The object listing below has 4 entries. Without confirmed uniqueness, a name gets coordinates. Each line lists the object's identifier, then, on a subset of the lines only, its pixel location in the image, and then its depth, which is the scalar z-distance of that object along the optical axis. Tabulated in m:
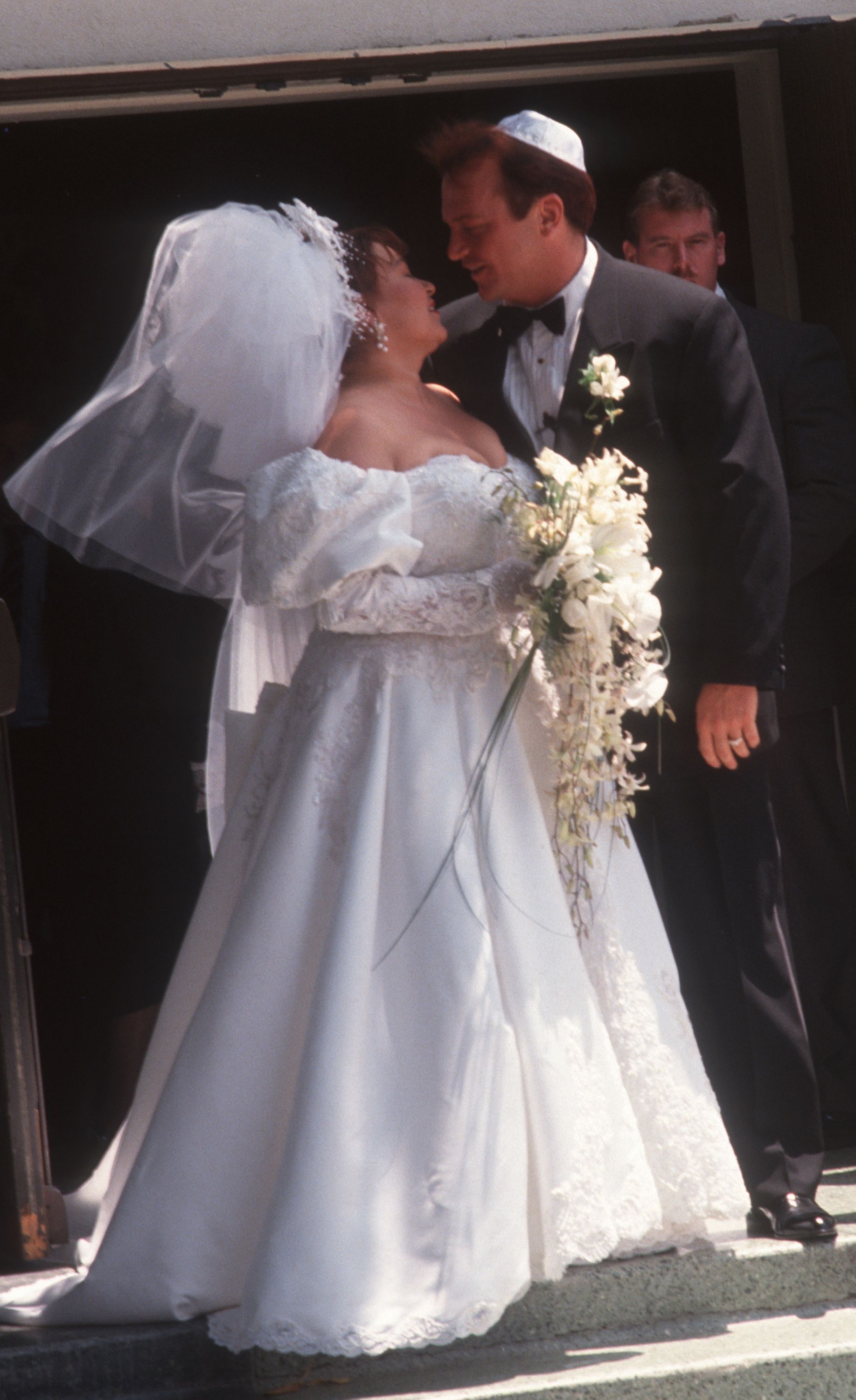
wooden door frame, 6.46
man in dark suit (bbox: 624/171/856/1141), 7.36
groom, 6.11
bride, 5.12
